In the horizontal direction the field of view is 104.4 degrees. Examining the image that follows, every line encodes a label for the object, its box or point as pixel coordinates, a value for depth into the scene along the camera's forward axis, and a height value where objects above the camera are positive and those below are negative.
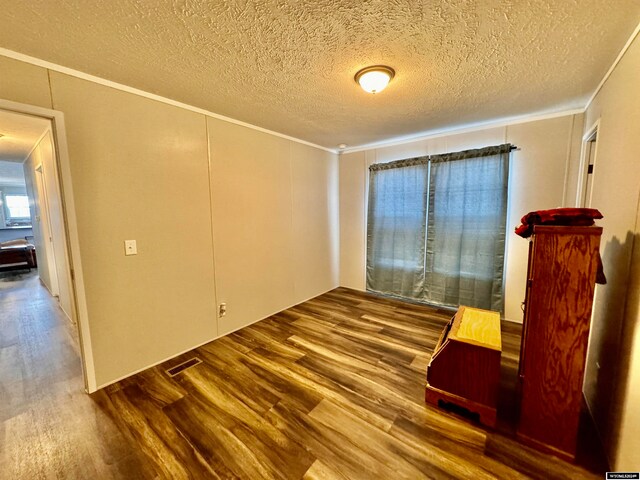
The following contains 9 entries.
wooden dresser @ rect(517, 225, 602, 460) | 1.31 -0.67
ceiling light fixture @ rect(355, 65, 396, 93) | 1.80 +1.01
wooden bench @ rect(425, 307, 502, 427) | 1.62 -1.08
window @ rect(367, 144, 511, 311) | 3.03 -0.19
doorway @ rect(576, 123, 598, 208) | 2.32 +0.41
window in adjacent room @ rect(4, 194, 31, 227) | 8.27 +0.31
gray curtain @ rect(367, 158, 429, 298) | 3.57 -0.21
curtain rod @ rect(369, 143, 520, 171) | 2.91 +0.75
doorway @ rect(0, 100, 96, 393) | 1.74 +0.16
